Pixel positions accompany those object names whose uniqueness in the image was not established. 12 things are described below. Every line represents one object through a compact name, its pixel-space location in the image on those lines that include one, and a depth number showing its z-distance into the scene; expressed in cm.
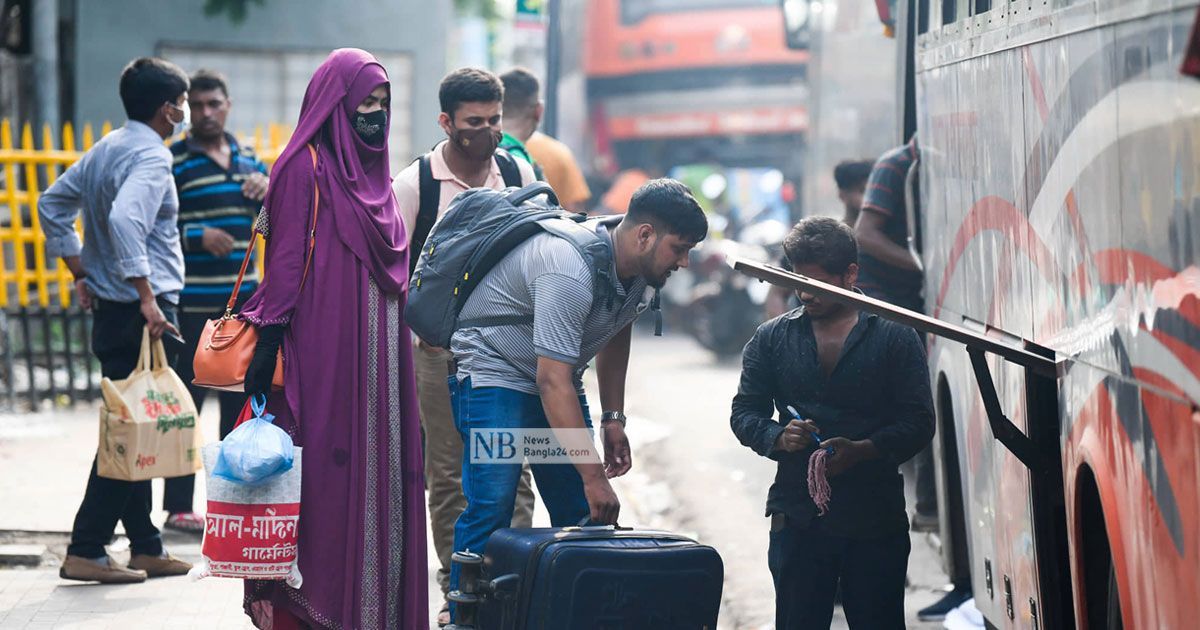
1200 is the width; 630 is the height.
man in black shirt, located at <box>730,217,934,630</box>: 895
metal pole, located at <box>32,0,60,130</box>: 2584
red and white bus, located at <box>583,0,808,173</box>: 4059
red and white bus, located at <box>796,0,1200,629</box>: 565
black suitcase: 809
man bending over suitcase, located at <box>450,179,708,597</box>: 872
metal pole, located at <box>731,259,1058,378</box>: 764
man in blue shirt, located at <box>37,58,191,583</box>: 1201
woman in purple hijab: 973
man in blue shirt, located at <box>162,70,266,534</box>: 1374
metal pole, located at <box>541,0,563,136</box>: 2411
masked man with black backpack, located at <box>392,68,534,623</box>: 1130
